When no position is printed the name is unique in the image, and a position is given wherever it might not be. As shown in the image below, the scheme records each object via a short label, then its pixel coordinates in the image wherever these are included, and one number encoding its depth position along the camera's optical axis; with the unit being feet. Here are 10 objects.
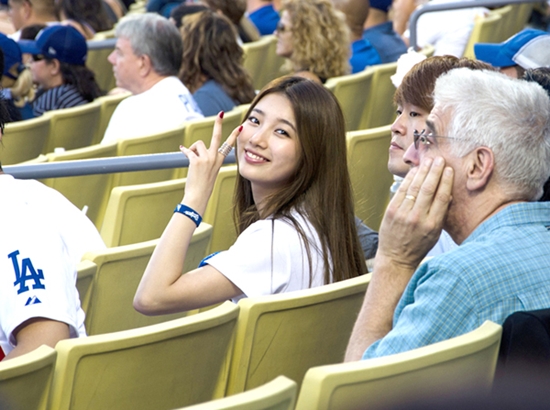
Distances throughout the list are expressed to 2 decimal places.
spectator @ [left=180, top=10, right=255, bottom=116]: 32.27
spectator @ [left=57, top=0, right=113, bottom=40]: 47.19
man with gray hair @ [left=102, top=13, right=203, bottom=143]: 30.07
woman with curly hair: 33.99
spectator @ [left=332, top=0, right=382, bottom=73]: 38.93
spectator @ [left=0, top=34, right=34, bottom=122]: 32.14
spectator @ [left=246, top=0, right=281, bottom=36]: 52.31
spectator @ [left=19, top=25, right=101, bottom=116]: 34.60
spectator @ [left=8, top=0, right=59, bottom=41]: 46.29
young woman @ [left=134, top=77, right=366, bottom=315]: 14.60
